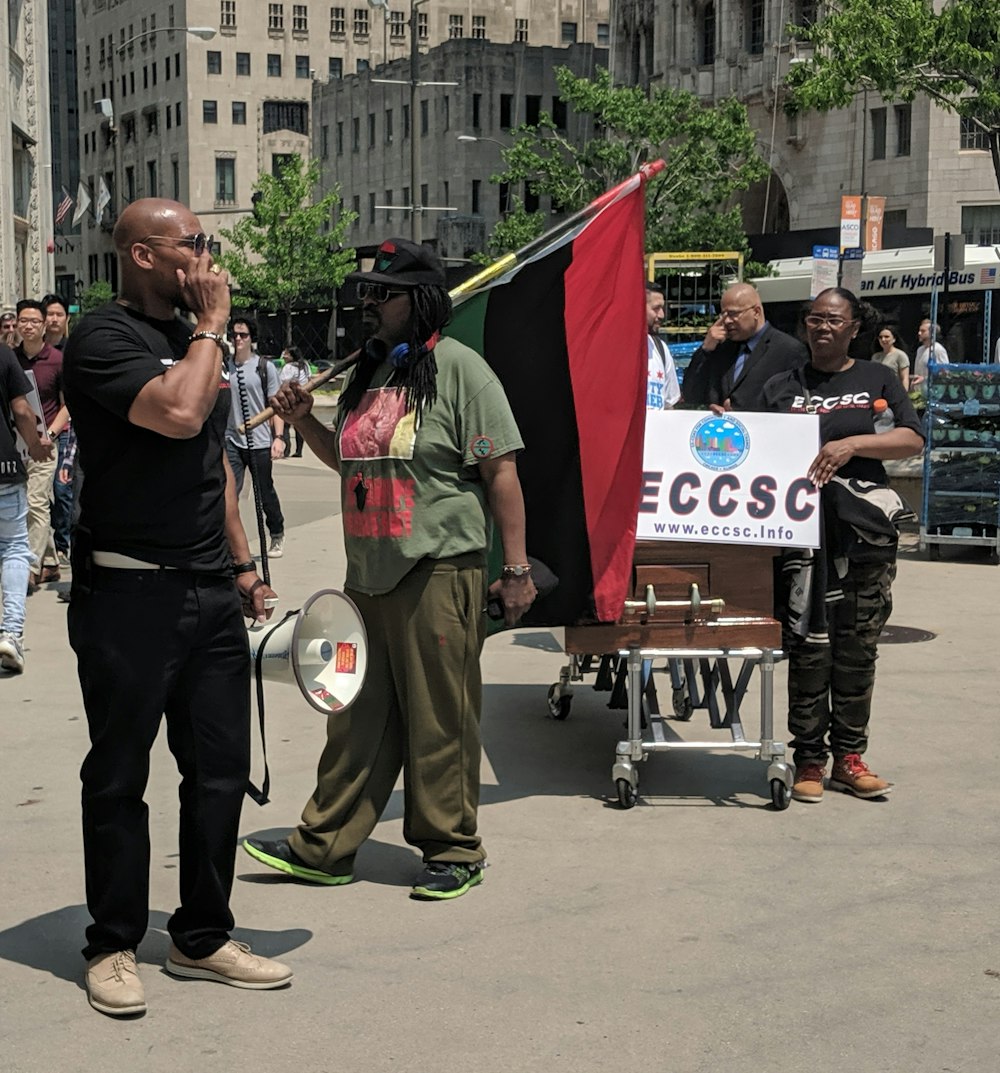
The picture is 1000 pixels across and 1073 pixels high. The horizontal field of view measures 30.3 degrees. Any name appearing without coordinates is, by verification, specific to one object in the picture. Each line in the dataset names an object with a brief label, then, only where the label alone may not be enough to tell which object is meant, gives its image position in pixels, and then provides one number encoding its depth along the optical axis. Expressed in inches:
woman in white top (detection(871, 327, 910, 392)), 887.7
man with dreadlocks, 218.1
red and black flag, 256.8
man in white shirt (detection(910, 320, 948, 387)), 937.5
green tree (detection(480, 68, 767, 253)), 2082.9
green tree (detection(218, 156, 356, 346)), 3253.0
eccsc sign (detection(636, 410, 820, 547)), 273.1
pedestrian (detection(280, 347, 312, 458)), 1062.4
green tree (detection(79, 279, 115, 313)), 4704.7
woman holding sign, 269.6
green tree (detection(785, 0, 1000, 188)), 1039.6
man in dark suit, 312.2
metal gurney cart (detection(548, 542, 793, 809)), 265.3
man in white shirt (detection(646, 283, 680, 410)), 410.6
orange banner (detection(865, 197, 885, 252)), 1317.5
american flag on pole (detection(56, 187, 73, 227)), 3094.7
